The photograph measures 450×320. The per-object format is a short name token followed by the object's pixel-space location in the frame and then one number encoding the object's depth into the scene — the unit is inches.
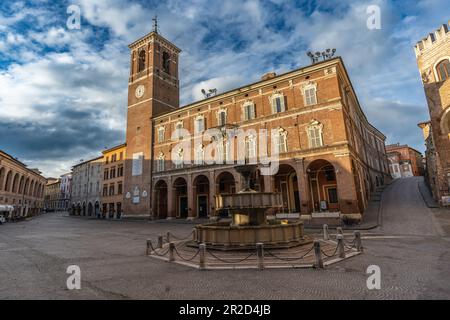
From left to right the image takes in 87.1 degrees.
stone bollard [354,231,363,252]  380.0
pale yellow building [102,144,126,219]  1571.1
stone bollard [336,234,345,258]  335.3
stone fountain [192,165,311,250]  394.0
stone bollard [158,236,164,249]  437.4
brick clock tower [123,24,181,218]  1371.8
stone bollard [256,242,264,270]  290.8
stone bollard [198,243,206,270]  301.0
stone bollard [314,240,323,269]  285.7
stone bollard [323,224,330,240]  516.0
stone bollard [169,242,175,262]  346.3
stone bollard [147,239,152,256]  401.7
